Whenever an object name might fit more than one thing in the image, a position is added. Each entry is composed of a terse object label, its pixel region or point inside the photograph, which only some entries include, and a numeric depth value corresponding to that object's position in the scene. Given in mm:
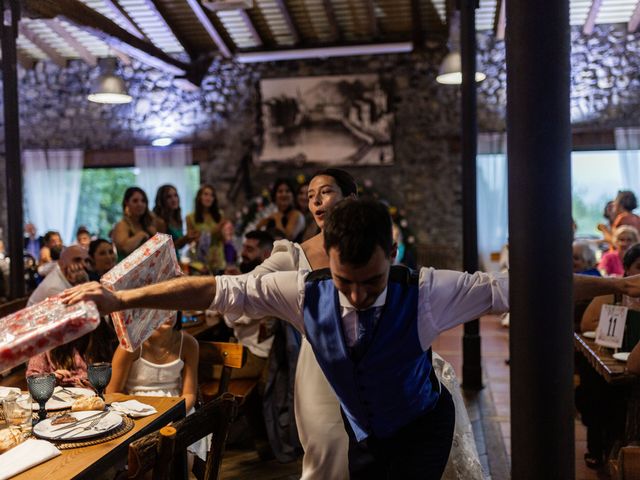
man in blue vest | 1591
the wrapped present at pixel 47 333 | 1428
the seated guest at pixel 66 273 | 3895
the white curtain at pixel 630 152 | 9391
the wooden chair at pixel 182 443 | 1723
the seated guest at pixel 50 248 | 7855
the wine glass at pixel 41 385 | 2402
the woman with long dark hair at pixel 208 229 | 6078
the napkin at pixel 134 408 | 2484
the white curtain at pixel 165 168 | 10391
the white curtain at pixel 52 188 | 10680
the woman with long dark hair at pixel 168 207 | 6090
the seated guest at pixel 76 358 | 3074
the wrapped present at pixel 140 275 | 1683
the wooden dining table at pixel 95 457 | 1988
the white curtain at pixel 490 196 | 9672
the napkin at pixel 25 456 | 1996
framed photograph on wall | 9898
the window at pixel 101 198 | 11016
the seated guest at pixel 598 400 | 3564
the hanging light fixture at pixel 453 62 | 6449
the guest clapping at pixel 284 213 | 6012
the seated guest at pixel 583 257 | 4566
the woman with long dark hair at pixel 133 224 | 4973
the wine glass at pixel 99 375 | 2518
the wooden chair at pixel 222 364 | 3285
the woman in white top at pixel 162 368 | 3117
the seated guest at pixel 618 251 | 5520
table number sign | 3312
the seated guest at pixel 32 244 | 9788
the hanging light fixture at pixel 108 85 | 7207
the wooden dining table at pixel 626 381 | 2928
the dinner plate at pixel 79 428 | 2234
